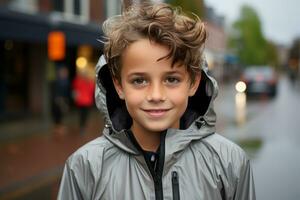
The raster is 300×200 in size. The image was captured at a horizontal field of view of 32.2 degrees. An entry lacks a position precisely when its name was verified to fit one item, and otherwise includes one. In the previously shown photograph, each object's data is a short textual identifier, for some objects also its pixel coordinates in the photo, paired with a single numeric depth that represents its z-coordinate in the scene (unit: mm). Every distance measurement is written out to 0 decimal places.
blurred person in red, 11930
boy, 1783
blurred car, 27672
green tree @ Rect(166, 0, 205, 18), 17320
